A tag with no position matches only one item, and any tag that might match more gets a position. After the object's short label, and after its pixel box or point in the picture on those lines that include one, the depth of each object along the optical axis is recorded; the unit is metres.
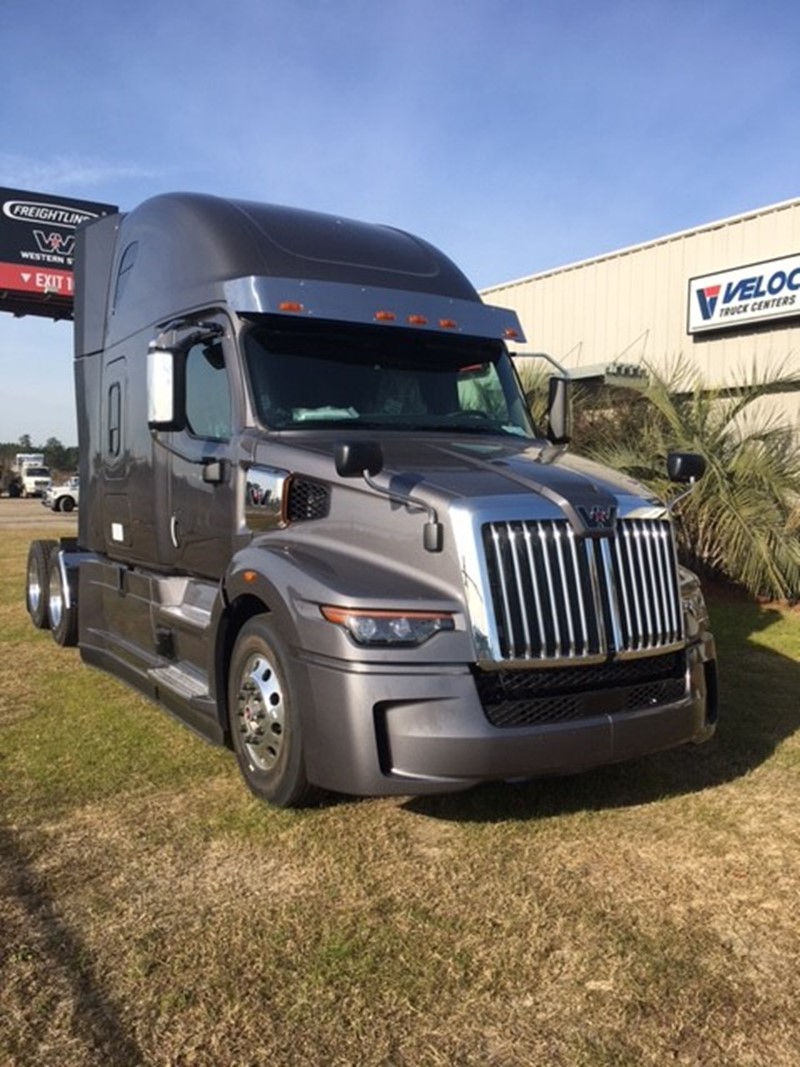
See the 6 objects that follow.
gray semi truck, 3.87
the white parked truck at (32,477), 54.31
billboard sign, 35.44
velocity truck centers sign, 13.58
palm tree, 10.62
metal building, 13.84
